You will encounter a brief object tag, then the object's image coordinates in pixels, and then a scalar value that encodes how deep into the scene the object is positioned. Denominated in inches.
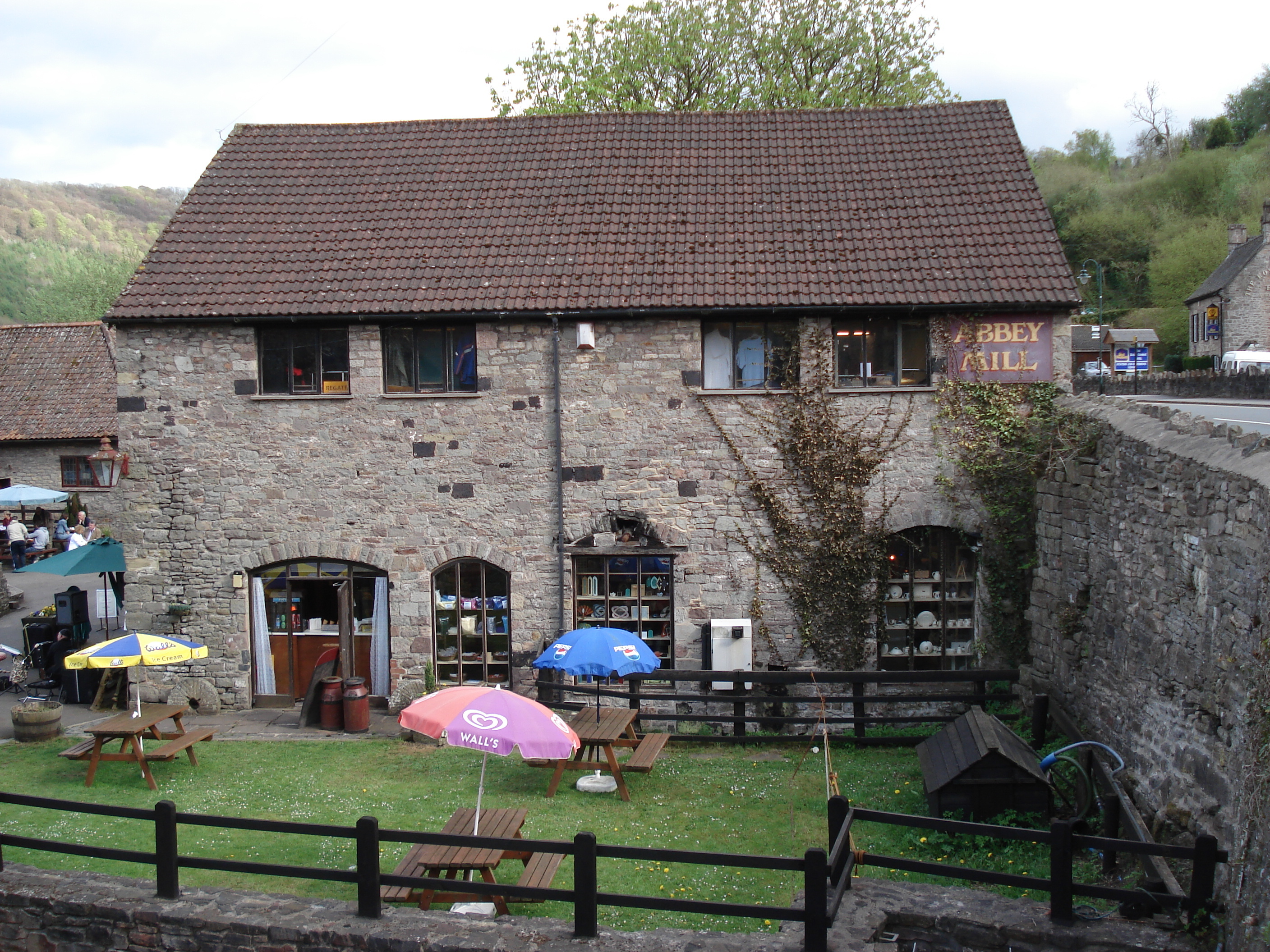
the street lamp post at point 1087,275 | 1845.6
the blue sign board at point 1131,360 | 1798.7
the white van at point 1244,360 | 1274.6
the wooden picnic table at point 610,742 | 373.4
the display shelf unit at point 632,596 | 510.3
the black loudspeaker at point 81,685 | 545.0
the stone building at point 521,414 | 498.9
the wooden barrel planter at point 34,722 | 464.8
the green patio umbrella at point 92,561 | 549.0
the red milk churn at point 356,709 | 488.1
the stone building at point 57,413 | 1074.7
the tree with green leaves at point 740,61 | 975.6
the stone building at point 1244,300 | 1697.8
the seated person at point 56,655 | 558.3
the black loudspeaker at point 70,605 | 588.4
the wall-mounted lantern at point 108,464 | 513.7
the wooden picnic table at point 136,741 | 396.5
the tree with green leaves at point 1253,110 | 2748.5
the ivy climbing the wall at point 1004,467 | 478.9
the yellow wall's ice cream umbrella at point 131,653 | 404.5
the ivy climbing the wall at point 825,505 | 495.5
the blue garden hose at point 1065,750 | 298.7
